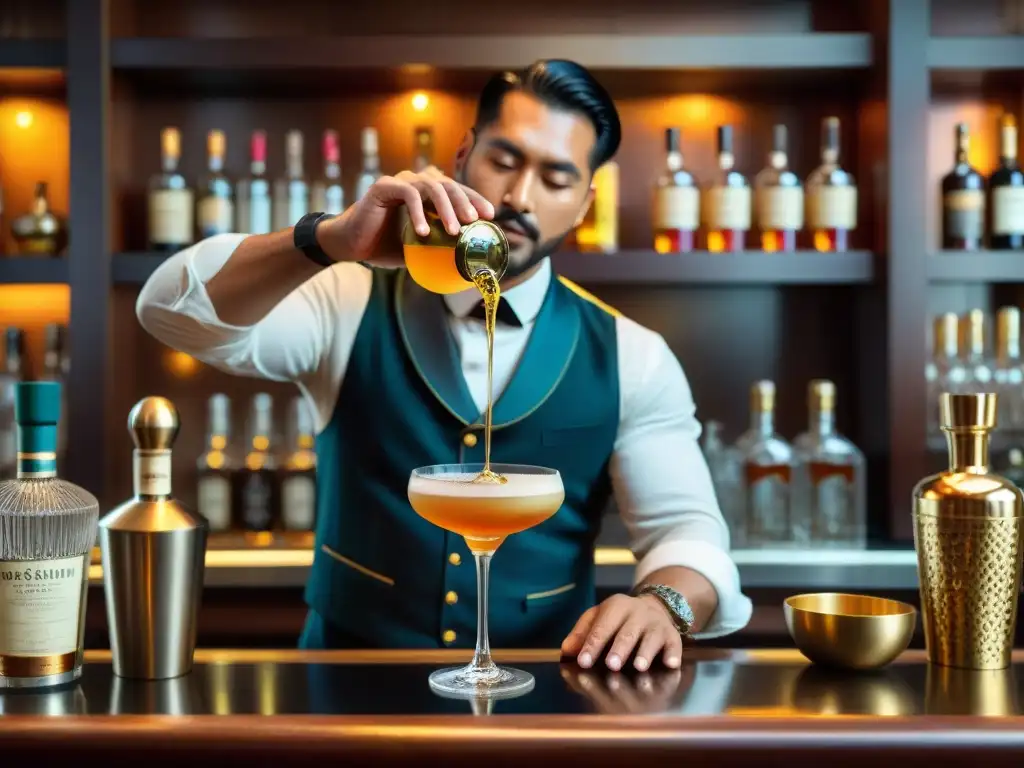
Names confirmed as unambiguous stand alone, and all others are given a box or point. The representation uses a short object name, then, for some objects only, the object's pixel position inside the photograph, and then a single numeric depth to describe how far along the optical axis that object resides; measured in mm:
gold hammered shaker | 1107
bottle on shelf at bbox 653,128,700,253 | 2660
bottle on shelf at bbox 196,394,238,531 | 2672
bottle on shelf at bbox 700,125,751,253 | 2629
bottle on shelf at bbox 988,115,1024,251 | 2605
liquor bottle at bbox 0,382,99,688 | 995
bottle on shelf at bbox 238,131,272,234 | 2654
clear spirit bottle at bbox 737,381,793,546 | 2627
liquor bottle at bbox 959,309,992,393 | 2582
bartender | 1642
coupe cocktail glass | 1034
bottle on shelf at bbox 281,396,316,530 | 2676
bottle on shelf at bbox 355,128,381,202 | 2695
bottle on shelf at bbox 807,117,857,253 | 2627
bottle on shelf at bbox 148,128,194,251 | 2627
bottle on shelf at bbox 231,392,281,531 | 2691
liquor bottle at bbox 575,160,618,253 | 2678
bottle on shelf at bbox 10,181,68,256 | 2719
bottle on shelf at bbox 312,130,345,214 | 2674
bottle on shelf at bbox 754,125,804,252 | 2645
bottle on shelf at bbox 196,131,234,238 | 2646
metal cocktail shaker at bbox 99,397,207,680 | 1045
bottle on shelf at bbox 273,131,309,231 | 2684
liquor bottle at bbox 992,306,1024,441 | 2645
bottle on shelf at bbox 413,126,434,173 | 2695
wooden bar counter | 880
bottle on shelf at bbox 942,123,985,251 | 2615
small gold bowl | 1084
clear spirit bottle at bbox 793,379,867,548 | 2617
